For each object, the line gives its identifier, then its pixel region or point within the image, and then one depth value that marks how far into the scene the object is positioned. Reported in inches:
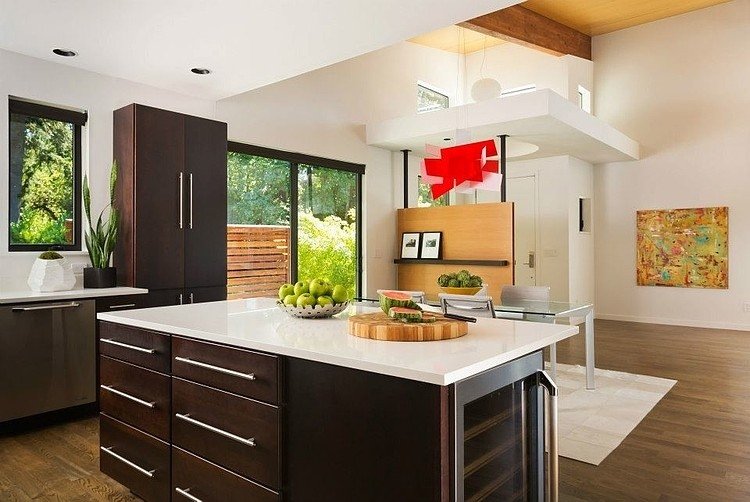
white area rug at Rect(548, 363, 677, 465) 128.3
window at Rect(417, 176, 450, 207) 329.7
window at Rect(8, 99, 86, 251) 163.5
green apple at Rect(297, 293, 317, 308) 92.9
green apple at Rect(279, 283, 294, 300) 96.4
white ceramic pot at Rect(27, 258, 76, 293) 150.9
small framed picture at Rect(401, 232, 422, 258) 299.0
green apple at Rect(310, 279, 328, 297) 94.4
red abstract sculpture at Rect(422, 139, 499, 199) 185.2
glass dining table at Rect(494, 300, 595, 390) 146.2
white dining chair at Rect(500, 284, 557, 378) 181.5
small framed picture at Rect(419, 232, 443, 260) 287.6
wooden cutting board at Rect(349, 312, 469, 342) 72.6
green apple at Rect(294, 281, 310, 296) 95.2
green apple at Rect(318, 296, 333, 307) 93.4
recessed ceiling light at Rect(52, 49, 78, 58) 159.0
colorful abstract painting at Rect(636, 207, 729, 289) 313.6
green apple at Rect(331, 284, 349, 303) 94.5
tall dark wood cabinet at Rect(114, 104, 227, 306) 170.9
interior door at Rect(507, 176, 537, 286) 338.3
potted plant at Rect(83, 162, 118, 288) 166.6
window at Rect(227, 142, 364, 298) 226.8
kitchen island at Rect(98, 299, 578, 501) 57.9
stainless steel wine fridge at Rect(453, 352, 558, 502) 59.5
